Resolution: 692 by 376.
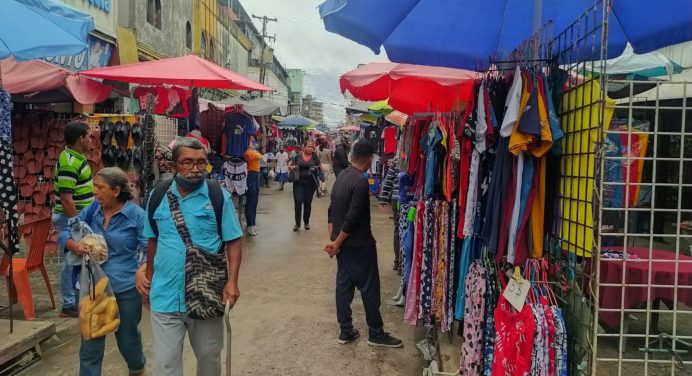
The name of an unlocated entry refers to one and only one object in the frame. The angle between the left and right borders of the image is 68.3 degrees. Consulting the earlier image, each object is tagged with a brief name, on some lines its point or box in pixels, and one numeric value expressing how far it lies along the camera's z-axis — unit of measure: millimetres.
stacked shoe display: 6848
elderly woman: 3461
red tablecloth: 4105
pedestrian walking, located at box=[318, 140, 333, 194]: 16464
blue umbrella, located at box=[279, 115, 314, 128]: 20672
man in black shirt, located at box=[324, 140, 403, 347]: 4594
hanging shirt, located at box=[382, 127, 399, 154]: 8711
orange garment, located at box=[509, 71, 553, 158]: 2705
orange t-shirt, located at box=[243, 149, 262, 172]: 9469
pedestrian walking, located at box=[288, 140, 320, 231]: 9695
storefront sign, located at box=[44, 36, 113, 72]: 10297
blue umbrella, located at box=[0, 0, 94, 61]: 4254
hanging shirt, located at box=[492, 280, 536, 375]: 2709
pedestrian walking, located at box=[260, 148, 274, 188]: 18453
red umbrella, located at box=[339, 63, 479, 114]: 4812
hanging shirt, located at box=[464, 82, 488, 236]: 3297
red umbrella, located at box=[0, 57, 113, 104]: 5863
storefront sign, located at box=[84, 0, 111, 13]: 11452
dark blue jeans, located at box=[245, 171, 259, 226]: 9500
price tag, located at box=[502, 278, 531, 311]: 2826
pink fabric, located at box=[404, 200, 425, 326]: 4391
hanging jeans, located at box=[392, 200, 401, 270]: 6654
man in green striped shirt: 4797
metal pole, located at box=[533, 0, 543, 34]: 3324
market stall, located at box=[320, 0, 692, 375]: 2682
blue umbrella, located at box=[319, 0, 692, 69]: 3244
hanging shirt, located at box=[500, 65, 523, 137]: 2781
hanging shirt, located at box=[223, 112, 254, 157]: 8844
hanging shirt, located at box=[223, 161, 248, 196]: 9070
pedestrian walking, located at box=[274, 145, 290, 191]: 18859
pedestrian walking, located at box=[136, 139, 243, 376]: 2998
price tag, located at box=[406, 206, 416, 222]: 4633
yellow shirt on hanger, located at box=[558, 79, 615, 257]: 2504
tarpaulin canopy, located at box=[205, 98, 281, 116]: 9336
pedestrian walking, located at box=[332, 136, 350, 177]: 11945
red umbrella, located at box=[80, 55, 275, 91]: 5859
